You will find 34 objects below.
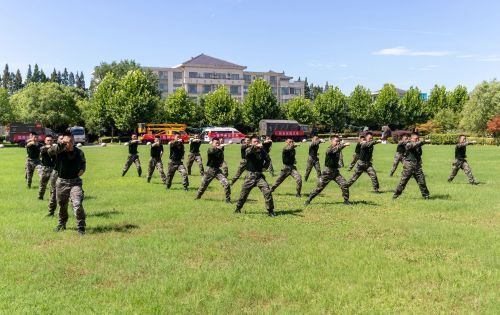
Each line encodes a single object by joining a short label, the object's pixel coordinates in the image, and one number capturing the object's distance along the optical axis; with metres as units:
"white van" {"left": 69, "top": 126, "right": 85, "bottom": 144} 58.94
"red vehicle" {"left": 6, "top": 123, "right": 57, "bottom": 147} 53.19
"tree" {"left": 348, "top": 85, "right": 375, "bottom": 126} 82.50
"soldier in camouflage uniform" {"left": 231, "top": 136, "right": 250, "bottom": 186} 17.67
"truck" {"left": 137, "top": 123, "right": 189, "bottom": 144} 57.87
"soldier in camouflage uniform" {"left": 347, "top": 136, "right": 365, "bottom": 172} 21.80
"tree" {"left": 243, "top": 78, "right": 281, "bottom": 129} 75.12
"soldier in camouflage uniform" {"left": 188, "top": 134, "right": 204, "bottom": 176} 19.89
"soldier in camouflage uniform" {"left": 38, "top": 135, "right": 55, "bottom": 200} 13.98
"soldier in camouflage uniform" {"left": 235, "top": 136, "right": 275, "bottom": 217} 11.88
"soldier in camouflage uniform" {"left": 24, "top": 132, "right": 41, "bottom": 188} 16.94
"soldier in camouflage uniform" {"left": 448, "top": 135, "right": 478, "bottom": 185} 18.41
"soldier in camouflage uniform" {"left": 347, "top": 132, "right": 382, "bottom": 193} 16.00
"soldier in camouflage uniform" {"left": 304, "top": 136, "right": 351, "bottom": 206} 13.37
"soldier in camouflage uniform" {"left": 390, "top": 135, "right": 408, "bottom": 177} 20.67
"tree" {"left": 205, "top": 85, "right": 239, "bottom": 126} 73.56
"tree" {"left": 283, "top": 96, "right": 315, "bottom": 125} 80.31
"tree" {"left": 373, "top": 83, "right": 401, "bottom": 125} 81.38
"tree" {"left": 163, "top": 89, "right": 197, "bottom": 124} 73.44
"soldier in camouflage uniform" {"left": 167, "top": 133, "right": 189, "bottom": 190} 16.78
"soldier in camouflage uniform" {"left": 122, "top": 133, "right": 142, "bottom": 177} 20.59
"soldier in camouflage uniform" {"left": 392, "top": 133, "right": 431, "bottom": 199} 14.34
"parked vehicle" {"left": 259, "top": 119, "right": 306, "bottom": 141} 64.06
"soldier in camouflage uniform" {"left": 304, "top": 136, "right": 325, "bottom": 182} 19.09
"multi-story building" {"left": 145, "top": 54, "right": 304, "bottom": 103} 99.56
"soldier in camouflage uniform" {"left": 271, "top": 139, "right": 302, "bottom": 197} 14.95
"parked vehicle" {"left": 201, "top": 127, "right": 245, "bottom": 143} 59.34
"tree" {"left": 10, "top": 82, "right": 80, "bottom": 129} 67.25
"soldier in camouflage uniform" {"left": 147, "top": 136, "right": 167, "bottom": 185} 18.97
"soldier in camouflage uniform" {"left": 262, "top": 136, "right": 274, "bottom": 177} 18.57
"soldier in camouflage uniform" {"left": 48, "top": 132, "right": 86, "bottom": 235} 9.91
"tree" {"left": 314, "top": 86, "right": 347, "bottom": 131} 80.38
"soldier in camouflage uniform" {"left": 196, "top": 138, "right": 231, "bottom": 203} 14.03
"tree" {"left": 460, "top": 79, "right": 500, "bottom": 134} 60.66
